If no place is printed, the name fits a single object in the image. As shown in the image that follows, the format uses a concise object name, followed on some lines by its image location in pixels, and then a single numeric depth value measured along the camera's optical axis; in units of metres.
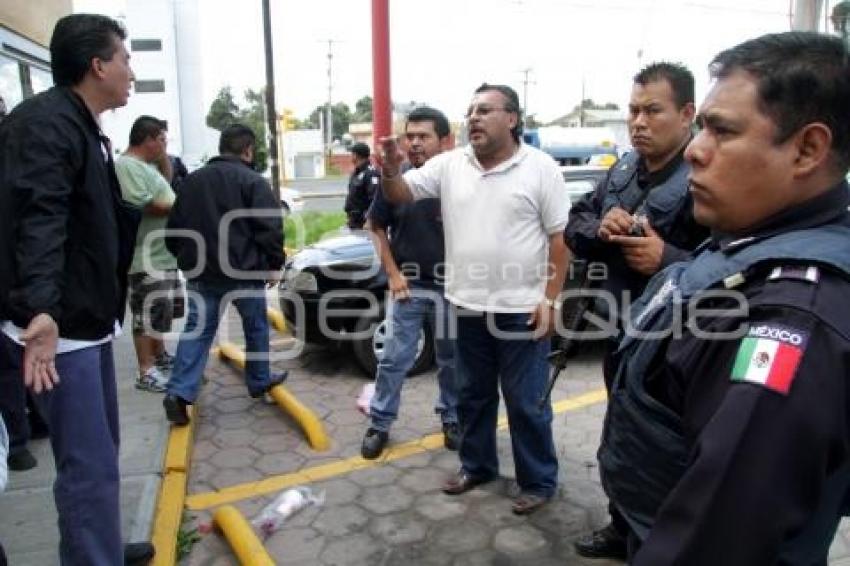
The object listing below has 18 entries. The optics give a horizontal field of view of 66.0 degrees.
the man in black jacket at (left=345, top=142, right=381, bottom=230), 6.71
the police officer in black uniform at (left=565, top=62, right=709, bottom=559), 2.28
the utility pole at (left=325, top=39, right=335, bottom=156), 52.16
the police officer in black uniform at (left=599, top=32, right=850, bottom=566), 0.90
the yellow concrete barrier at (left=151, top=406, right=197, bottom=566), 2.78
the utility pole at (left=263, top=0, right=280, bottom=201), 11.90
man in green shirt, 4.25
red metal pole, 7.91
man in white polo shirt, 2.97
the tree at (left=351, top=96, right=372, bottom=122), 77.07
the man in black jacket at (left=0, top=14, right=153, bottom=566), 1.94
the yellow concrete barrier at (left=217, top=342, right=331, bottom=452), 3.97
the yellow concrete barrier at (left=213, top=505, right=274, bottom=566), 2.68
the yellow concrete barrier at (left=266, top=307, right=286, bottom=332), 6.34
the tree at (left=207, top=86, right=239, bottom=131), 65.38
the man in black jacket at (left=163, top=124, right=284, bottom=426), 3.99
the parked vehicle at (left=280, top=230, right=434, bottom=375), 4.82
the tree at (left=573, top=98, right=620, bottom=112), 78.05
